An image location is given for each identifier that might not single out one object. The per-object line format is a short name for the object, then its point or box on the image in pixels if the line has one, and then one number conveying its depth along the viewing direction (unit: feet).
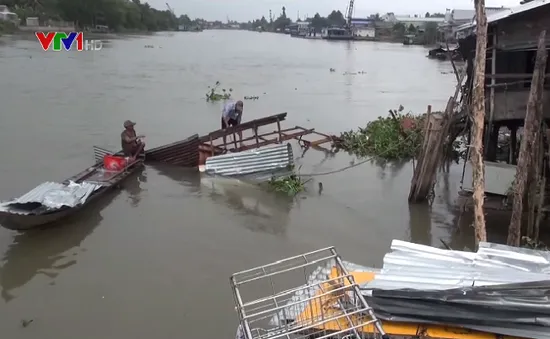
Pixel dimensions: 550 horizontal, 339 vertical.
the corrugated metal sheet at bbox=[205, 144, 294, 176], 39.27
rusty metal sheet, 42.71
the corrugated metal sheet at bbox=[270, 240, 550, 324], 15.40
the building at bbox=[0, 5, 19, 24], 209.07
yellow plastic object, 13.97
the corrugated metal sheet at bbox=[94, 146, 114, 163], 43.30
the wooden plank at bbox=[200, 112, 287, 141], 39.58
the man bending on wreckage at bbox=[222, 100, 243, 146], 45.03
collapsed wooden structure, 39.96
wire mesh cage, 13.20
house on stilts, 28.14
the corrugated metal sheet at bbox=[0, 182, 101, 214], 27.86
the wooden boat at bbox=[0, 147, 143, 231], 27.30
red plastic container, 39.11
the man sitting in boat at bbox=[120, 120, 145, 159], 40.70
